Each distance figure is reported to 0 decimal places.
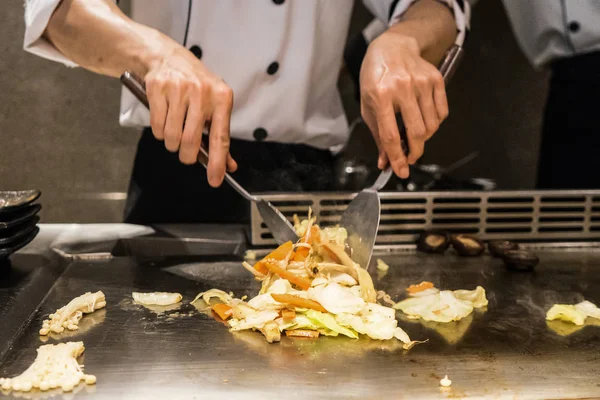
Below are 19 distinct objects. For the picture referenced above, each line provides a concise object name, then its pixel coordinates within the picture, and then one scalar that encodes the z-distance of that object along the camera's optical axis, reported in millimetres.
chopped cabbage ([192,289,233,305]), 1317
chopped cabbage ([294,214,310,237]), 1562
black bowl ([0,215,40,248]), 1429
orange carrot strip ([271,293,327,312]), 1228
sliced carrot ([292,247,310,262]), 1436
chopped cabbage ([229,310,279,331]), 1184
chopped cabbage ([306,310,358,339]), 1178
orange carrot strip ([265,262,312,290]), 1343
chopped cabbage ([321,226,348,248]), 1516
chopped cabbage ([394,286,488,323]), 1278
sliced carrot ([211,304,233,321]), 1238
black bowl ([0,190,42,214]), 1430
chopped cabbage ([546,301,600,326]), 1267
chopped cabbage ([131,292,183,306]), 1318
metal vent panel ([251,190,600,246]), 1791
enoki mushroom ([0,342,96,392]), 932
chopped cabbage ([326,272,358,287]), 1370
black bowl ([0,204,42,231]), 1423
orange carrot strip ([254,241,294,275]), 1433
